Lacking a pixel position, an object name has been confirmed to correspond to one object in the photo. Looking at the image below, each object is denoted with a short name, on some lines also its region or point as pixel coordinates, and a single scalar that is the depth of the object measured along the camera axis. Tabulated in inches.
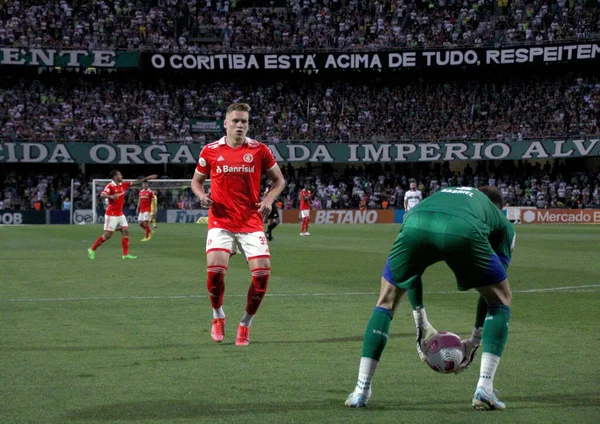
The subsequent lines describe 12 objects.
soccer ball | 256.1
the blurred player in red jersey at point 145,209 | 1355.8
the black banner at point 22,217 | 2213.3
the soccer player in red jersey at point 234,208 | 377.1
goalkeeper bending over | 235.5
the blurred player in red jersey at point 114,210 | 902.4
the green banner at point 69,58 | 2358.5
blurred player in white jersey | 1223.1
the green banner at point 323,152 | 2284.7
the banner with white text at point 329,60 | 2404.0
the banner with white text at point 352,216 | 2219.5
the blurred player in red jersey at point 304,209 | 1519.4
